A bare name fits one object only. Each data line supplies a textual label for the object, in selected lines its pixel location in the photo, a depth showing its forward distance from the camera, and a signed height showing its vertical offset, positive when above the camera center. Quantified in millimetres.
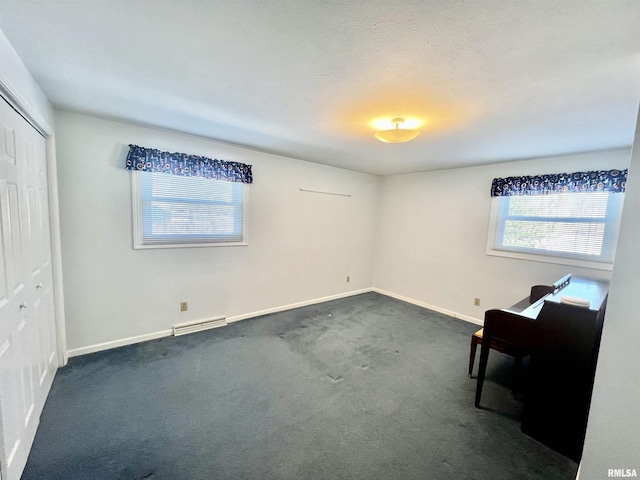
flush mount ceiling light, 2127 +715
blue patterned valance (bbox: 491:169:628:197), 2673 +520
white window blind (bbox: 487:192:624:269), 2814 +10
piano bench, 2057 -1011
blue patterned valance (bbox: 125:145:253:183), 2623 +503
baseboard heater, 3029 -1395
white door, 1289 -523
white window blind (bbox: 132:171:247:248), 2773 -8
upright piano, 1657 -895
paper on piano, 1684 -477
